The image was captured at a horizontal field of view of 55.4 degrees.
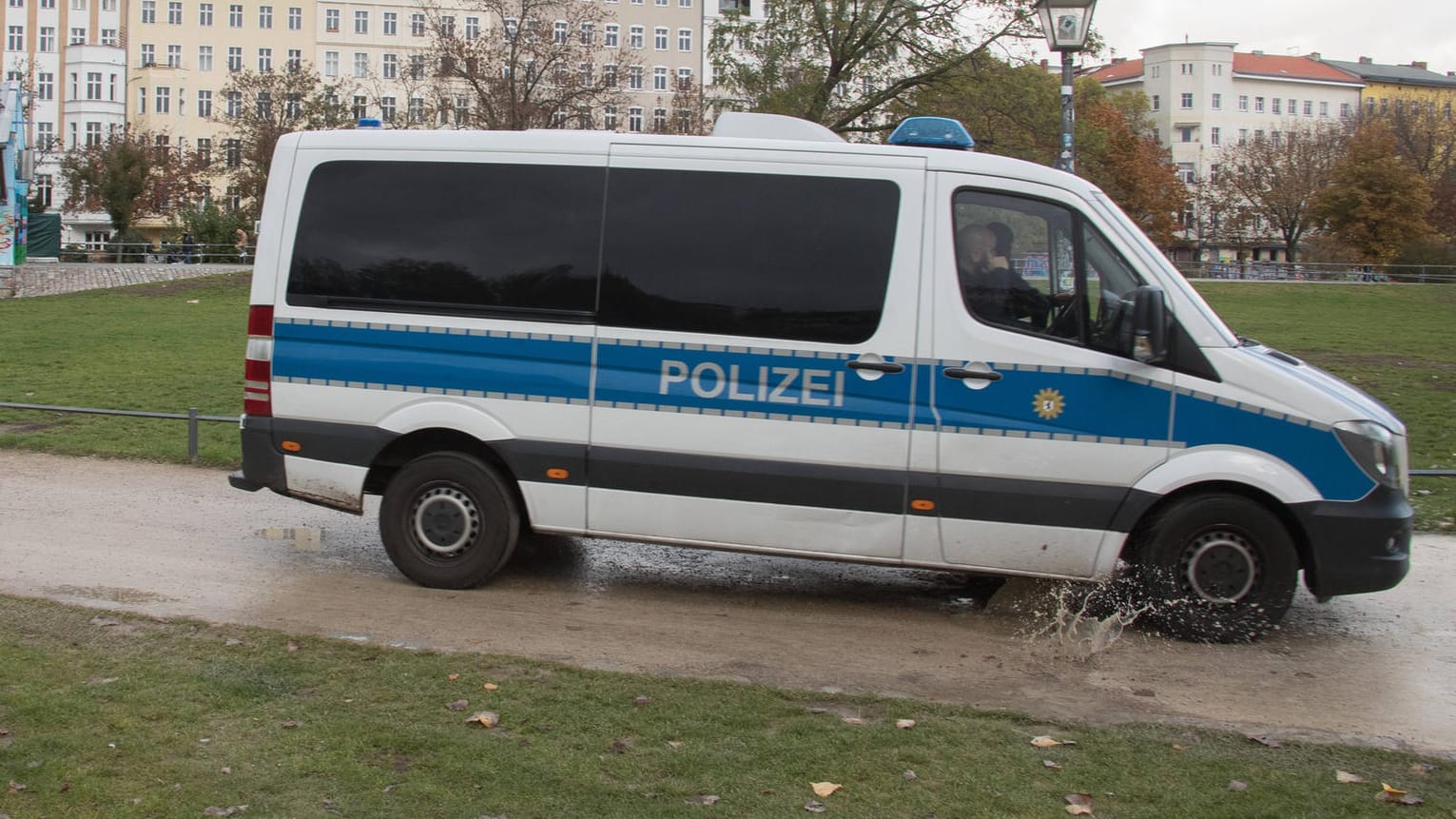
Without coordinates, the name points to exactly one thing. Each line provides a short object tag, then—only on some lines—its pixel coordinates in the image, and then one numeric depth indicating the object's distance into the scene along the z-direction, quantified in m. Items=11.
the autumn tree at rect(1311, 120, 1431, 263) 68.12
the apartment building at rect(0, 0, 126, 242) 88.62
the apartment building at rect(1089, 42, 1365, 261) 121.75
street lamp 11.48
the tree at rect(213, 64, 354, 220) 54.58
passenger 7.33
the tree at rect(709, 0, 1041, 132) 31.61
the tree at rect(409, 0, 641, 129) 41.28
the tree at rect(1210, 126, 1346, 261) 86.50
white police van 7.21
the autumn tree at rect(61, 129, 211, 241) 62.38
